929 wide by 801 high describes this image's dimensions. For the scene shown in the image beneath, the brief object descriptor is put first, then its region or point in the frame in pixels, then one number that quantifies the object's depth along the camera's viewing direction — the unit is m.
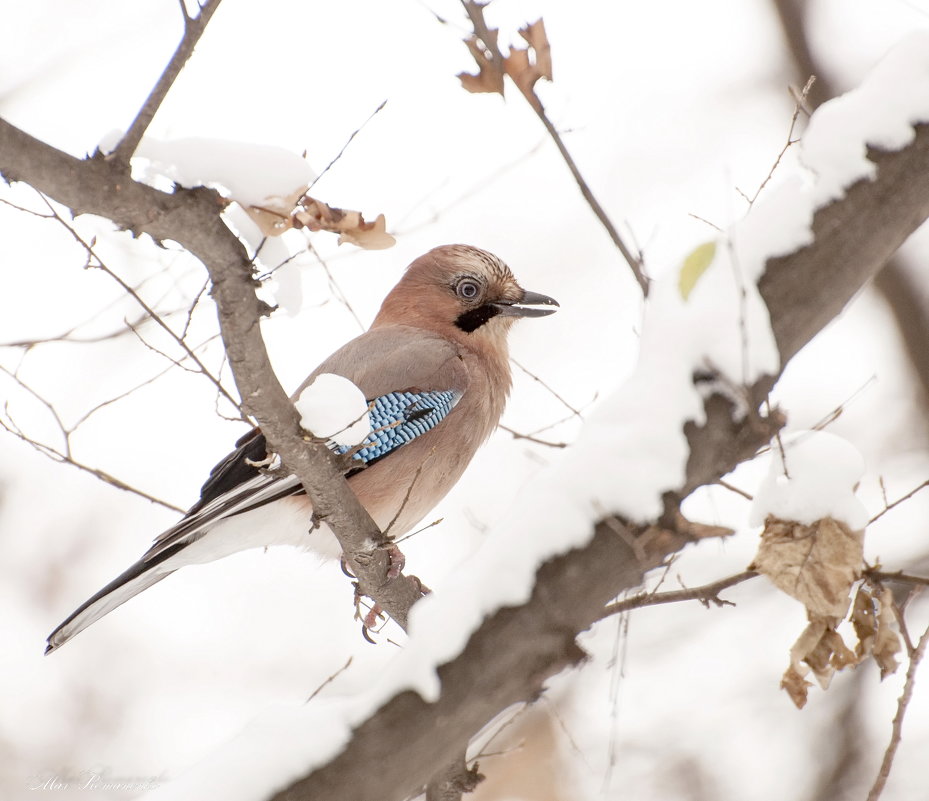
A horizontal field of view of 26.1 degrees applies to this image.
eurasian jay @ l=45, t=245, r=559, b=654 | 7.52
